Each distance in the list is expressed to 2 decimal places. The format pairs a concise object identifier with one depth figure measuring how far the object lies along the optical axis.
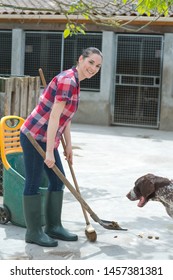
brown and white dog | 4.61
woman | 4.21
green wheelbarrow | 4.93
